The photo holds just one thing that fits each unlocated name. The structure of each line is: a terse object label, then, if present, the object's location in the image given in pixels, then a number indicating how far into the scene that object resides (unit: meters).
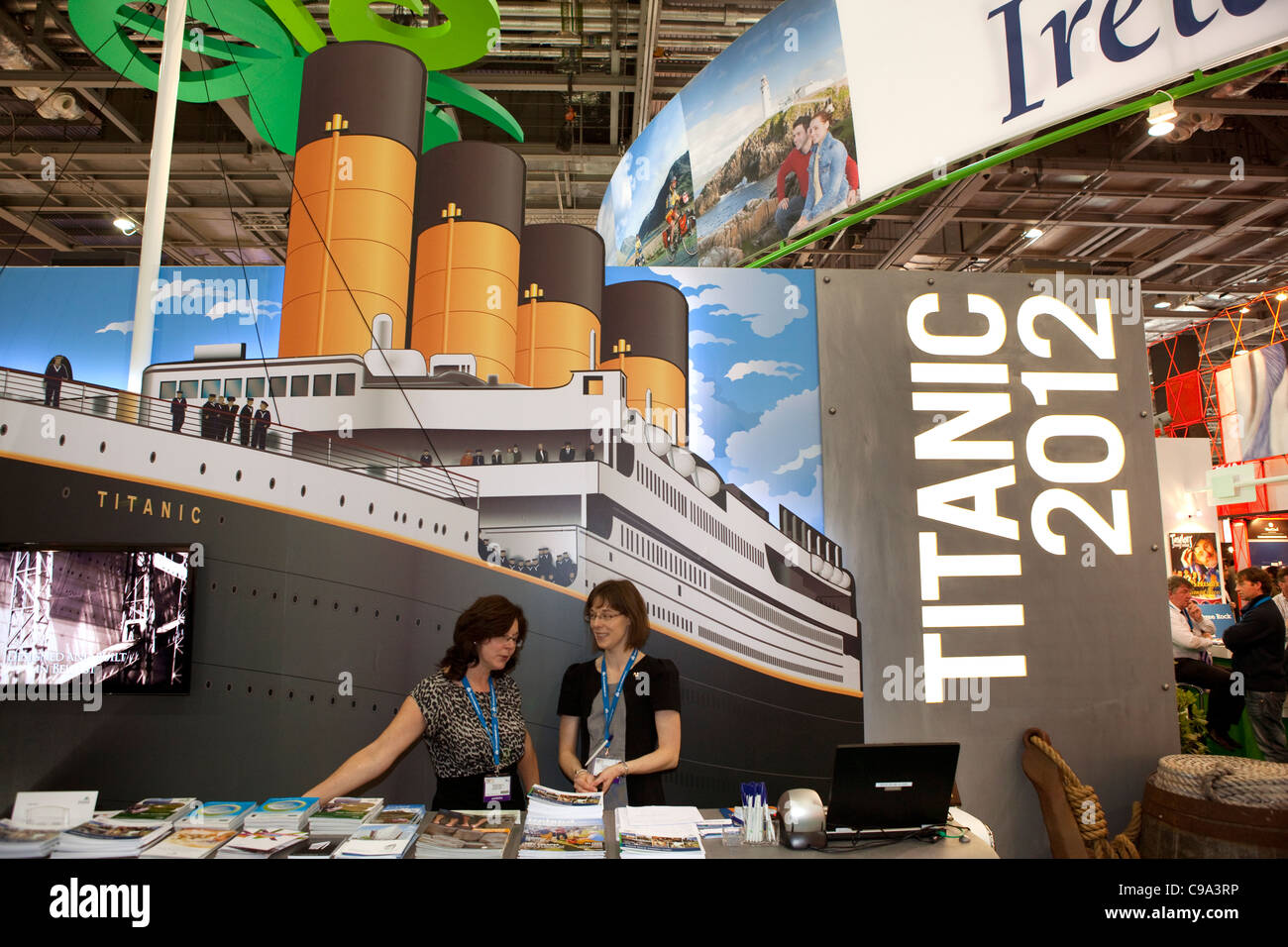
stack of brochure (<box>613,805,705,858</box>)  2.10
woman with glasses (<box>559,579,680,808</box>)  2.95
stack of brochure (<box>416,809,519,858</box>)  2.05
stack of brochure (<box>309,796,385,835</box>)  2.23
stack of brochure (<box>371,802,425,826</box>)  2.31
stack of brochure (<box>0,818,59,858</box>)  1.96
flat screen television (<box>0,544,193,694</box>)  3.26
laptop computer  2.21
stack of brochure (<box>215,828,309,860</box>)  1.98
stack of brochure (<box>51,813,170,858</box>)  2.00
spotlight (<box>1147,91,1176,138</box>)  4.22
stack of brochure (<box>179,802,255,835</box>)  2.25
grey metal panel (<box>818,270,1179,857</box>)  3.96
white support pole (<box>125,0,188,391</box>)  3.76
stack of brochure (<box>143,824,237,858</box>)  1.99
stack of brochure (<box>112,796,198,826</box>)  2.27
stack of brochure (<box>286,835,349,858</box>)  1.98
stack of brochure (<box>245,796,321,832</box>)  2.26
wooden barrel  3.20
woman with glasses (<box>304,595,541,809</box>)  2.66
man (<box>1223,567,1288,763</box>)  5.47
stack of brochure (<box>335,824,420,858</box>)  1.98
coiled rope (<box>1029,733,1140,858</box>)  3.80
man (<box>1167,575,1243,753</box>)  6.12
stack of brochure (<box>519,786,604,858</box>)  2.09
